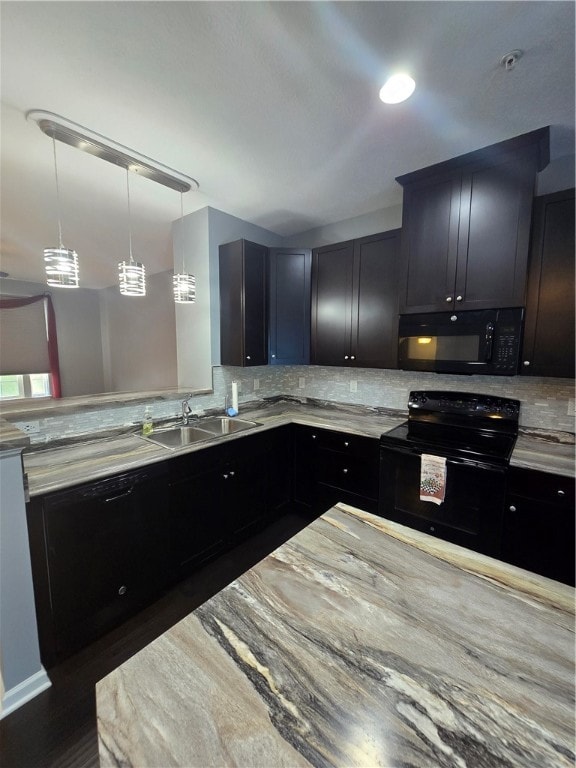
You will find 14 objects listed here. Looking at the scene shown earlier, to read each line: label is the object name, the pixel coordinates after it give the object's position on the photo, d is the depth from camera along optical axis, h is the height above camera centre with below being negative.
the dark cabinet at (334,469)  2.39 -0.96
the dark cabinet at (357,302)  2.41 +0.43
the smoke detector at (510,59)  1.24 +1.20
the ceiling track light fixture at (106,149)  1.59 +1.18
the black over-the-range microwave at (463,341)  1.87 +0.08
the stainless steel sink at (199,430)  2.32 -0.62
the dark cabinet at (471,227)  1.77 +0.79
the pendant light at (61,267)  1.57 +0.44
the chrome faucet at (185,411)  2.49 -0.48
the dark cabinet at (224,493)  1.96 -1.02
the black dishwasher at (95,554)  1.42 -1.04
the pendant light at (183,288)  2.20 +0.47
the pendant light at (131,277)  1.91 +0.47
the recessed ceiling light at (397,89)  1.35 +1.19
